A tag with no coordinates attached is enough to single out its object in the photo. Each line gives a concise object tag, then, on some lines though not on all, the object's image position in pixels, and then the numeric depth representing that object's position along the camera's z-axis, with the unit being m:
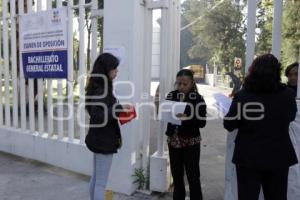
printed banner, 5.49
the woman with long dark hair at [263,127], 3.00
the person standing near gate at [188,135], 3.98
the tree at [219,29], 32.44
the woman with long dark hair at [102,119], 3.57
